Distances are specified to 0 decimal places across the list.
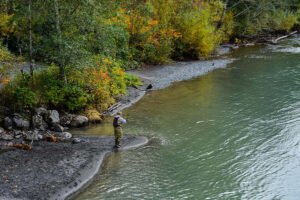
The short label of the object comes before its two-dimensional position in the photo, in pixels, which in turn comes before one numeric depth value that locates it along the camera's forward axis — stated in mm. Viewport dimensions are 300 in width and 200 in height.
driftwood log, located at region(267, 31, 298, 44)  52816
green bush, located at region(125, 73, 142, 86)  30750
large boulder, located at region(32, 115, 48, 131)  21547
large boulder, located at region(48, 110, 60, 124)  21906
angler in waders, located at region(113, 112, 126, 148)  19484
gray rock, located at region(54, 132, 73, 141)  20719
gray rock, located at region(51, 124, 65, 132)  21625
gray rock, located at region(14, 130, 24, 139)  20455
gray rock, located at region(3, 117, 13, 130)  20938
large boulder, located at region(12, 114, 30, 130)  21109
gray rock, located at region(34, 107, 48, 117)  22000
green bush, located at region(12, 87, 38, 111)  21641
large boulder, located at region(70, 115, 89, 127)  22469
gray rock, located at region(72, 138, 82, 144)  20125
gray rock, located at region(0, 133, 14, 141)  20078
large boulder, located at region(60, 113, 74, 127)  22406
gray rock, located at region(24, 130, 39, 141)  20266
